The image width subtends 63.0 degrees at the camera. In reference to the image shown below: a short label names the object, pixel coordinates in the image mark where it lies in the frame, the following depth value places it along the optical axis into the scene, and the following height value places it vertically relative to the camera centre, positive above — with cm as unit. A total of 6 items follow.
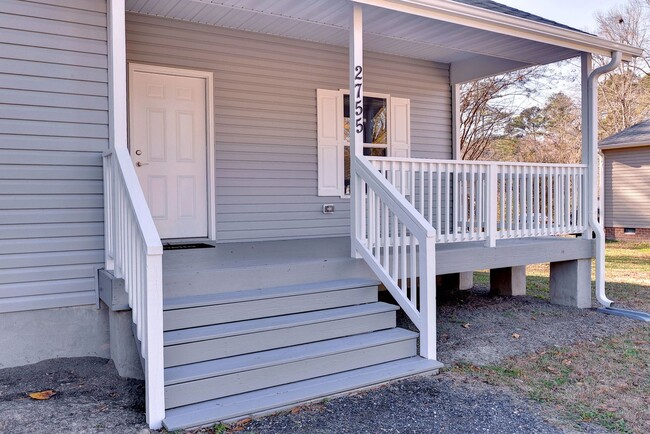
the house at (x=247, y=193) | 332 +15
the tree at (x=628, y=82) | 2092 +494
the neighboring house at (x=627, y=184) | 1462 +62
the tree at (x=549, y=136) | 2098 +287
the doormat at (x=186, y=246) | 518 -36
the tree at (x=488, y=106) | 1733 +347
